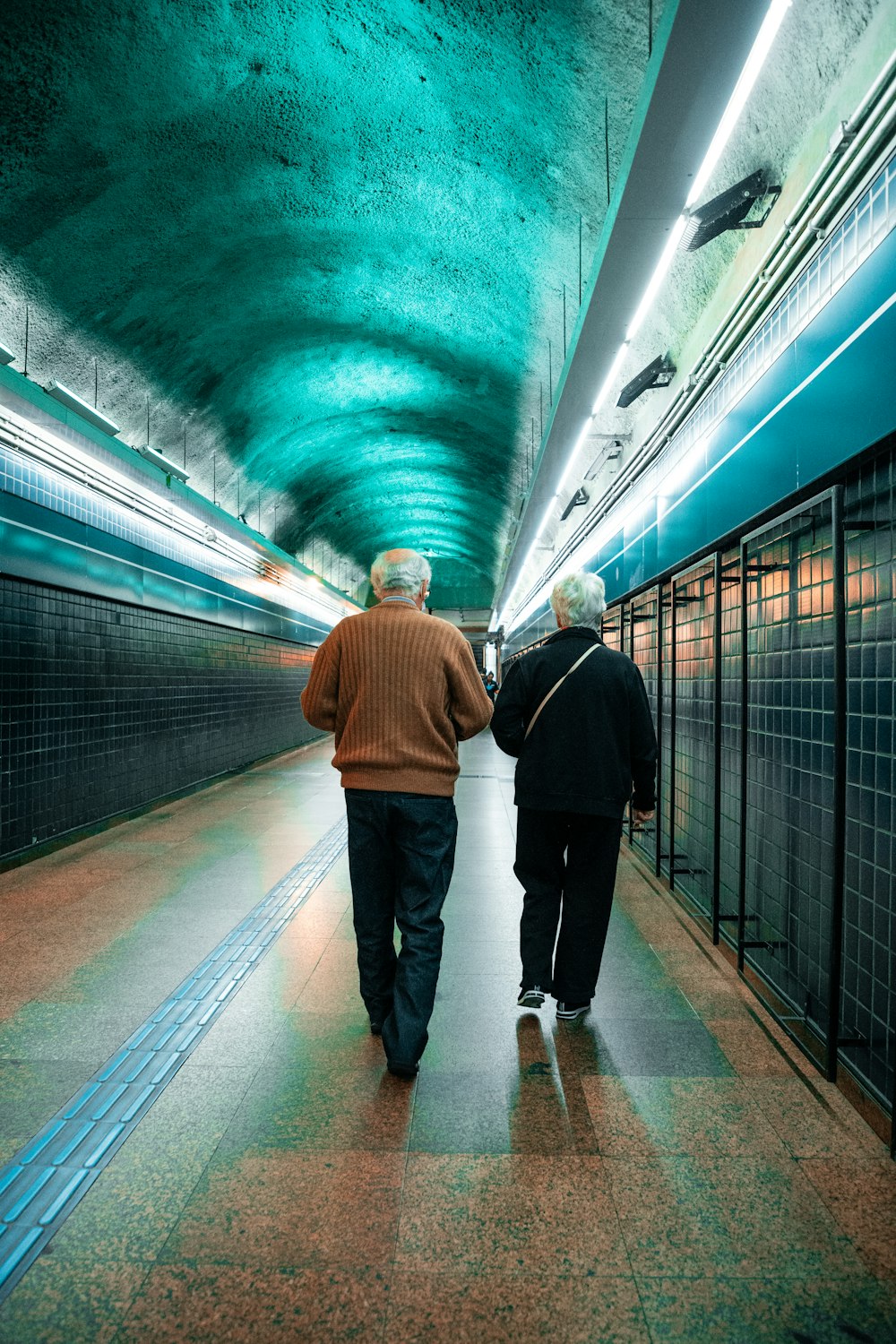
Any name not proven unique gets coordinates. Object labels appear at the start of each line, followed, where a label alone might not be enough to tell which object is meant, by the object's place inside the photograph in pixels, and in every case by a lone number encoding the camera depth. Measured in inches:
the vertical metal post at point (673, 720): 192.1
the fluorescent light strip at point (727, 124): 89.3
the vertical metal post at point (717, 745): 145.1
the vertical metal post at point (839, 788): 97.1
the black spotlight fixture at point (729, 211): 129.3
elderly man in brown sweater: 102.7
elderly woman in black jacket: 115.5
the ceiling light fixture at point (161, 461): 306.3
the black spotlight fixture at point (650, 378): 226.4
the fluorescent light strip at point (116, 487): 219.8
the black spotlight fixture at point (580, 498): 366.1
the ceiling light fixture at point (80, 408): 231.0
